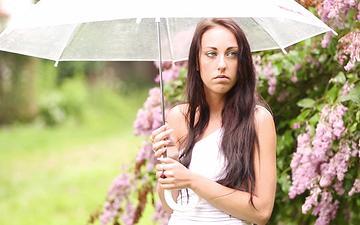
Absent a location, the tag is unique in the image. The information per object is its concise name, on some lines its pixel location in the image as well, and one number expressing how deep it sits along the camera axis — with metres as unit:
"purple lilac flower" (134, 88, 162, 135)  6.01
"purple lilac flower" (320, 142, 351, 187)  4.77
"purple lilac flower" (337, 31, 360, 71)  4.34
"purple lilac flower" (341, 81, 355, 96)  4.85
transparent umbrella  3.84
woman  3.96
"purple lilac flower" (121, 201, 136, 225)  6.32
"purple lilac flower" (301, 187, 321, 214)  4.72
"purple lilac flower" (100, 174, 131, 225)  6.37
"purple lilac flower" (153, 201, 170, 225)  6.08
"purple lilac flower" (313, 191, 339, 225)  5.12
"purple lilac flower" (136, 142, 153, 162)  6.21
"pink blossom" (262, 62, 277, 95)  5.77
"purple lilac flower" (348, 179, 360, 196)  4.80
